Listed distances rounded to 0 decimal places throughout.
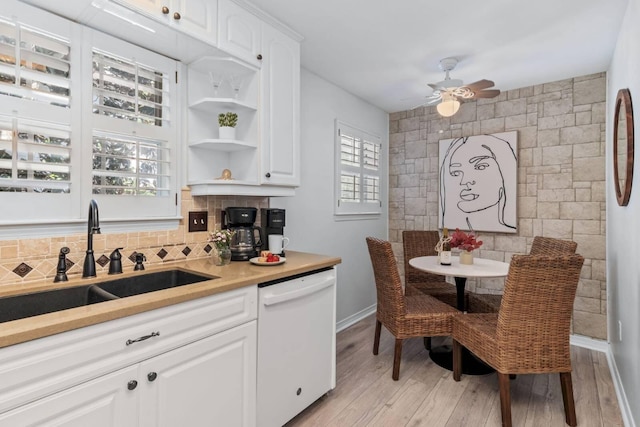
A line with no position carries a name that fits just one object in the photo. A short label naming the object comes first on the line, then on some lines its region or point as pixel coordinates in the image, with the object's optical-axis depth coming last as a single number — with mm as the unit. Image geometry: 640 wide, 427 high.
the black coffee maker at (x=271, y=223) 2371
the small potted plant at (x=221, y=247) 1944
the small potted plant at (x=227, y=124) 2104
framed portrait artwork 3443
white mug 2330
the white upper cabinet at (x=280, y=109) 2217
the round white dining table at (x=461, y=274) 2465
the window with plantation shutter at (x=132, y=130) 1730
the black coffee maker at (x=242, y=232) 2162
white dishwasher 1759
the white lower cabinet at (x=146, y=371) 1004
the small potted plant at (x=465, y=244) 2717
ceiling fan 2721
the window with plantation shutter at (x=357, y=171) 3484
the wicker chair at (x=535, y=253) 2530
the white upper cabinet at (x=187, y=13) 1564
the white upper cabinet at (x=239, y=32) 1896
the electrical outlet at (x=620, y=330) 2369
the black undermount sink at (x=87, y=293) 1366
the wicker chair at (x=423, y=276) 3139
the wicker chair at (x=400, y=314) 2453
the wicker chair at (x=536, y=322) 1848
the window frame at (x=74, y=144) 1456
